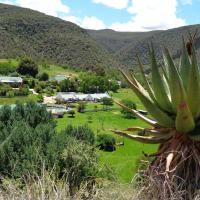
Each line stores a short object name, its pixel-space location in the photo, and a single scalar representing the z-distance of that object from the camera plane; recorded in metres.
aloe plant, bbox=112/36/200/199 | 3.81
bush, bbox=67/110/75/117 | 79.00
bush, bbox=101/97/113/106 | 95.06
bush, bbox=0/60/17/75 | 125.76
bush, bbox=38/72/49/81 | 120.62
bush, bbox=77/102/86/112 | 85.06
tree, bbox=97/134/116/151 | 53.03
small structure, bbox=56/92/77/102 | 94.99
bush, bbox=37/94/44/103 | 87.06
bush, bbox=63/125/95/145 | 26.02
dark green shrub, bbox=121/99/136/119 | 78.19
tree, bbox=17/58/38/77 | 123.00
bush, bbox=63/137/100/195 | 13.77
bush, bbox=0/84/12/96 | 93.25
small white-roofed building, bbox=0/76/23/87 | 106.25
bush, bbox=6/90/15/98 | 91.04
